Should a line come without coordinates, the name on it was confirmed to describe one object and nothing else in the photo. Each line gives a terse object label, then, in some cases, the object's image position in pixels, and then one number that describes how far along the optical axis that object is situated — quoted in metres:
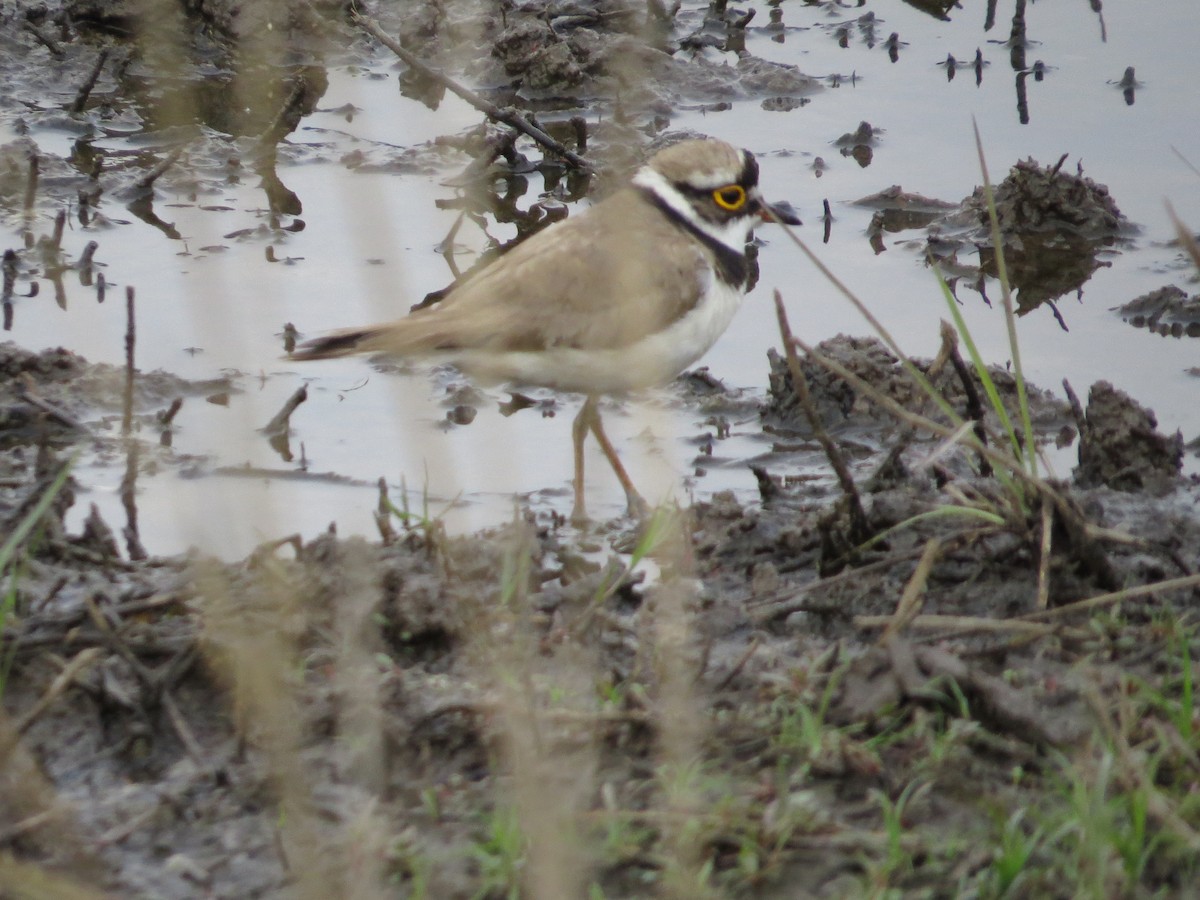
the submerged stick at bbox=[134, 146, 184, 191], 13.99
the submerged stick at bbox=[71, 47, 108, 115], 15.56
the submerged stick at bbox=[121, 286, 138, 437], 9.15
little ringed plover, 9.98
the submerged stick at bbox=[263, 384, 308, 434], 10.89
